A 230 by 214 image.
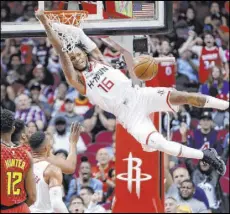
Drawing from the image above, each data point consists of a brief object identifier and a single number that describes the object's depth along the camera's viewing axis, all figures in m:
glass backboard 11.61
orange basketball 10.91
